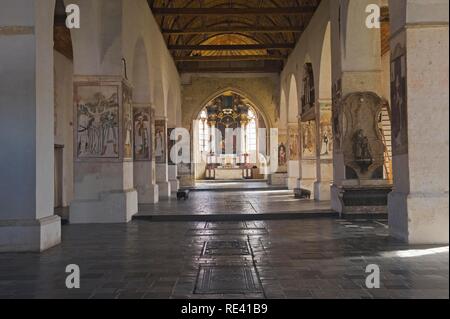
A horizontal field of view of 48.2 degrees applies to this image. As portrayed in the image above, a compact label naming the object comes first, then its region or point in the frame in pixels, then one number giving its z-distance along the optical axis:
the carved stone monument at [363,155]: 10.92
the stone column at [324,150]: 15.36
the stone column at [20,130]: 7.16
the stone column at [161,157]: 18.70
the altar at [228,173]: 37.12
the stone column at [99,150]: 10.85
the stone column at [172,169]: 22.19
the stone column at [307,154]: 19.19
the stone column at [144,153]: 15.41
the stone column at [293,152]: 22.94
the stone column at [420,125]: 7.31
